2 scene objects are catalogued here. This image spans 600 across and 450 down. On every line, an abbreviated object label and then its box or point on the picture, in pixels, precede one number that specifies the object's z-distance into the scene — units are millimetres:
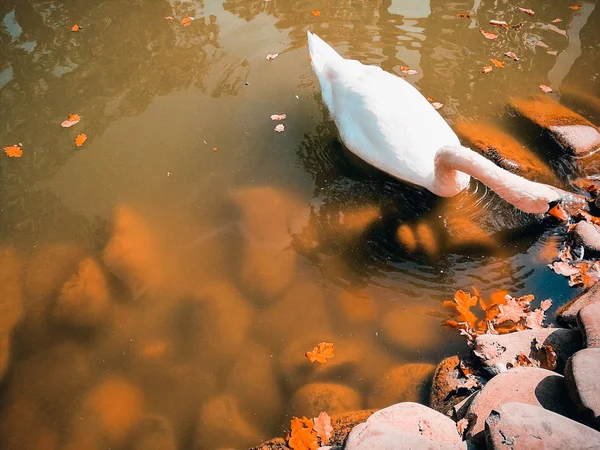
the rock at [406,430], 2359
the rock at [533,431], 2174
